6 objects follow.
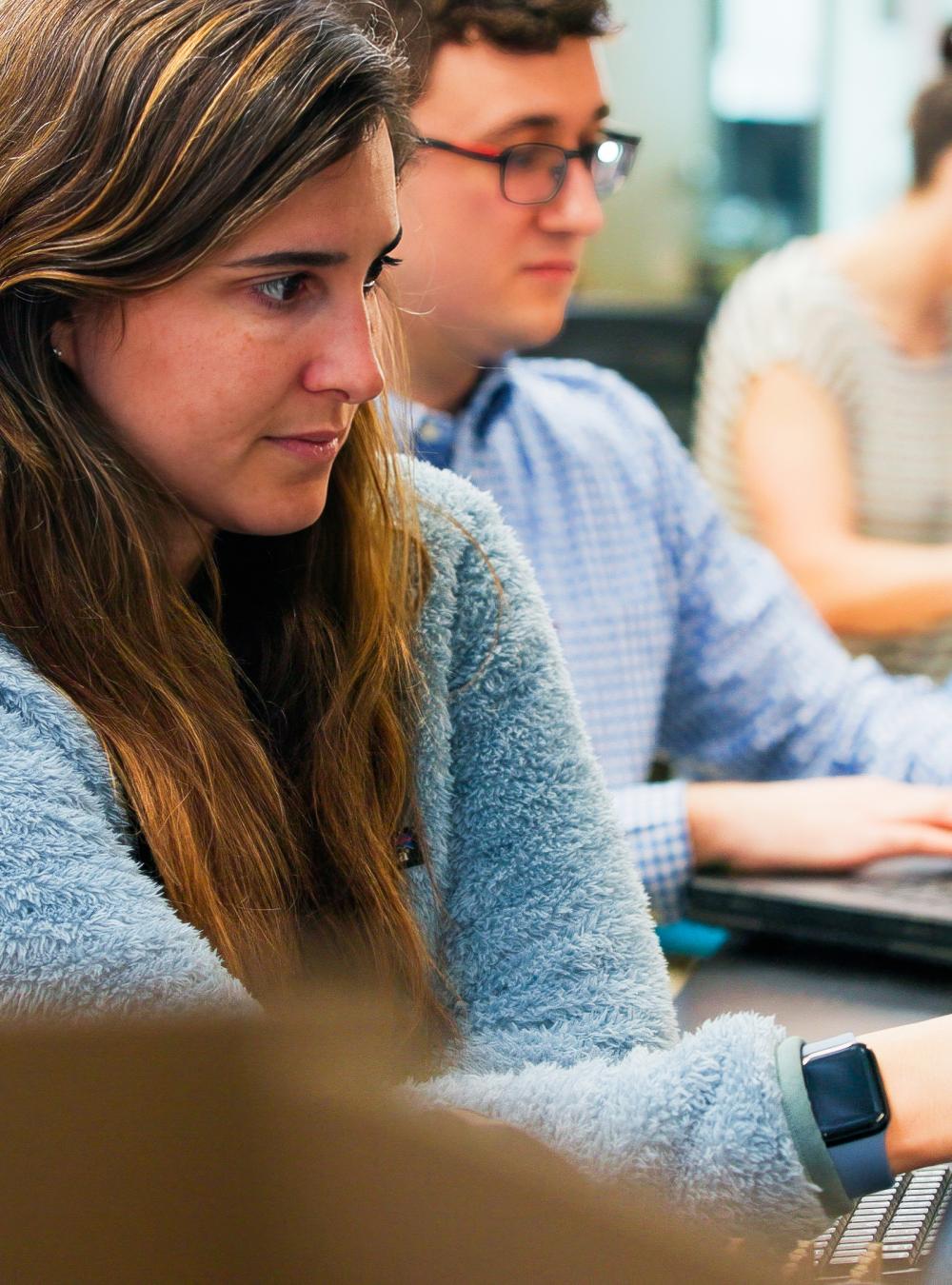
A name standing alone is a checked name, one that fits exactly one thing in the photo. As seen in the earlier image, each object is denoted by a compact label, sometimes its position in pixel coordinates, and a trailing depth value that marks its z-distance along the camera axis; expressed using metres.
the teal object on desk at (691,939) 2.25
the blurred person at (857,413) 3.03
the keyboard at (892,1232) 1.88
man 2.30
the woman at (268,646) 1.88
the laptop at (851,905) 2.15
